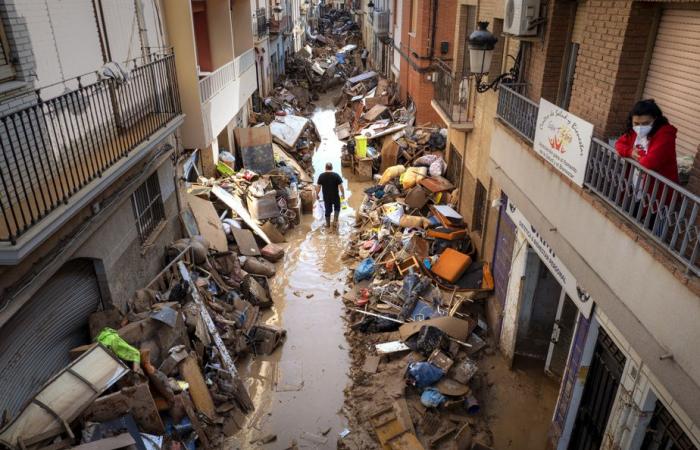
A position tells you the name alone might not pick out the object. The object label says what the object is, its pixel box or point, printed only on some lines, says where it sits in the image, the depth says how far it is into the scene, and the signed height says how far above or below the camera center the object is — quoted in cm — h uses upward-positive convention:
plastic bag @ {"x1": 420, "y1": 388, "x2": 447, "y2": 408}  740 -566
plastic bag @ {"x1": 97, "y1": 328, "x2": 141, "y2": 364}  638 -423
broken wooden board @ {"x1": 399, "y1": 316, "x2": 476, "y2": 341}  841 -528
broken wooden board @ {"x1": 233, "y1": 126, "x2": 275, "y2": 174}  1584 -446
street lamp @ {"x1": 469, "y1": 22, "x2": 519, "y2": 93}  756 -67
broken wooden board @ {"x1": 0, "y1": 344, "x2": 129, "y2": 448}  506 -419
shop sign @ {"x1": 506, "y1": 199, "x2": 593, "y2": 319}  572 -322
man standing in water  1339 -470
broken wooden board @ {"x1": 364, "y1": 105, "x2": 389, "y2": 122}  1991 -418
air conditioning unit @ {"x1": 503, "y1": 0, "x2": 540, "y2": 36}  704 -14
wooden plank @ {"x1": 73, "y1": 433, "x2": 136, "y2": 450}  507 -440
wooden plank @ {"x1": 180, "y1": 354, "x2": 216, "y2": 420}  705 -530
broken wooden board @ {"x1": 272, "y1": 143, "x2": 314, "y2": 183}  1673 -517
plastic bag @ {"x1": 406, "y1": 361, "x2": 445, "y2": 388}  767 -550
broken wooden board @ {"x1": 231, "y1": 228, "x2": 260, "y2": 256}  1167 -544
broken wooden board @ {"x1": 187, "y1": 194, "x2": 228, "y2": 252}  1101 -475
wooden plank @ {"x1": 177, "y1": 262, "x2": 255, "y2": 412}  778 -545
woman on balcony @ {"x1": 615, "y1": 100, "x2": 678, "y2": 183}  419 -112
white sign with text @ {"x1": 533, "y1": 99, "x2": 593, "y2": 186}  503 -142
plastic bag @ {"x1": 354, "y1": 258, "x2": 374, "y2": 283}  1085 -560
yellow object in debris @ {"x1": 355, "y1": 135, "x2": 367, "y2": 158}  1748 -478
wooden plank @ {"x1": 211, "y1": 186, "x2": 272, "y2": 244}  1241 -496
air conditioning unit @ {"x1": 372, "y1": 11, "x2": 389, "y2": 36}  2550 -85
